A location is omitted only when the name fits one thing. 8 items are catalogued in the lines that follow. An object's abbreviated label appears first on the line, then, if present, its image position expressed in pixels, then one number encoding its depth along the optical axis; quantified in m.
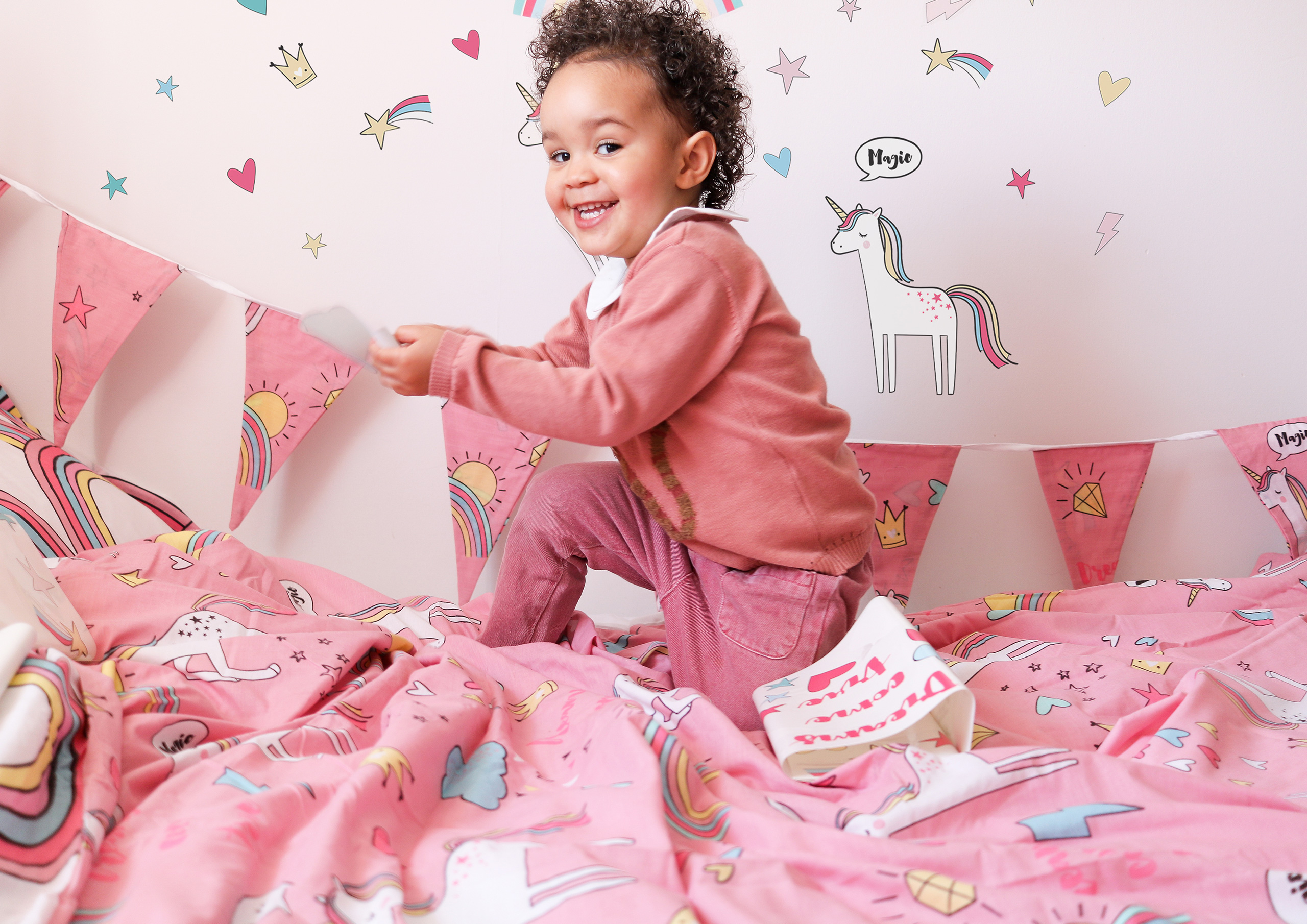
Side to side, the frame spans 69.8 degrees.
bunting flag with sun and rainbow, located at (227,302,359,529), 1.53
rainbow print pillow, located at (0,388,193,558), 1.25
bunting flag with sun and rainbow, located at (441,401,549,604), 1.51
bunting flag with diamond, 1.48
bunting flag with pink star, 1.54
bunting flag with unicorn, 1.40
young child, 0.98
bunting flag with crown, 1.51
